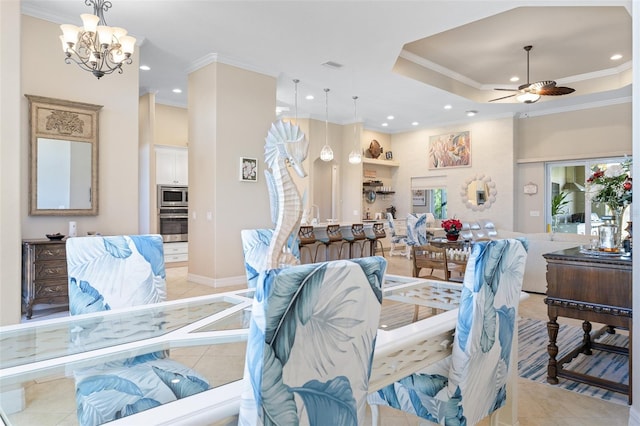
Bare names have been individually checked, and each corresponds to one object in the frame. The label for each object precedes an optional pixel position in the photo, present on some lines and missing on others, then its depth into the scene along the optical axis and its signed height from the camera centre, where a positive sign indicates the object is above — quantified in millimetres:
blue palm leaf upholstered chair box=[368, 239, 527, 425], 1505 -577
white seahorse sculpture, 1784 +125
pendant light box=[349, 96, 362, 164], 8789 +1744
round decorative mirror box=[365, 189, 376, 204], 10875 +441
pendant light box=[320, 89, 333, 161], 7830 +1267
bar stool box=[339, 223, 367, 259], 7443 -473
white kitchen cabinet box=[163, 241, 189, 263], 7922 -823
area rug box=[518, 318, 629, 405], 2733 -1179
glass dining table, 1038 -468
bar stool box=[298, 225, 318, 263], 6512 -410
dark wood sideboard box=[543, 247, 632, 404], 2434 -520
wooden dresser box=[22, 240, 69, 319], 3902 -635
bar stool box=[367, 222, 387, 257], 8023 -471
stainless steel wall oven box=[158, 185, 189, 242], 7738 -39
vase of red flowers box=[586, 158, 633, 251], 2811 +139
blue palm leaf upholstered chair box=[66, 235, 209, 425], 1427 -473
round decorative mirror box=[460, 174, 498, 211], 9500 +487
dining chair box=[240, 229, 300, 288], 2395 -242
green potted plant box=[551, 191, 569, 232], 8859 +196
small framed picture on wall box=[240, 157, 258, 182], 6199 +666
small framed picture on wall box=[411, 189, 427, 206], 11055 +425
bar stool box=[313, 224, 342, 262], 7000 -464
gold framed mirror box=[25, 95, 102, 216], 4285 +601
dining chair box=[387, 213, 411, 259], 9516 -672
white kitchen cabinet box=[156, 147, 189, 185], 7762 +908
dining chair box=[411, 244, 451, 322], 4512 -535
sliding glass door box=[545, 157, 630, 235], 8562 +288
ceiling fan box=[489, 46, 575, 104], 5888 +1869
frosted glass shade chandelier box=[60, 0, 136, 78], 3365 +1503
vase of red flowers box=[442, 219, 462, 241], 5590 -236
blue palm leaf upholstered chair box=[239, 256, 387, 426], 827 -293
